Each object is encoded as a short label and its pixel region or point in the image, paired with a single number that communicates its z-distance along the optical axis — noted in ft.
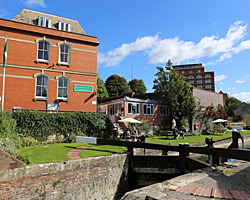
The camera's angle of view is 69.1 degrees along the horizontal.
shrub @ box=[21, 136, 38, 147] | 38.05
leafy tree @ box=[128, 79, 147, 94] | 175.70
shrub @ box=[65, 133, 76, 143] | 44.83
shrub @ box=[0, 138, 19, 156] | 23.08
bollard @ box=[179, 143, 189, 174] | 25.70
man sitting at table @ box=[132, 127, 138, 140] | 51.94
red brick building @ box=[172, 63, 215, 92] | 257.36
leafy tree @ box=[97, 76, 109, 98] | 131.95
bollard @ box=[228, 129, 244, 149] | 20.27
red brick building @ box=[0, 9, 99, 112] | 53.88
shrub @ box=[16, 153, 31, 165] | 20.72
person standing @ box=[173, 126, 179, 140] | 62.34
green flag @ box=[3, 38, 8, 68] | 48.33
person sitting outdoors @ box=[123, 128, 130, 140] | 49.53
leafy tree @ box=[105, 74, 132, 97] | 157.89
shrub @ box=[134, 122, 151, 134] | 71.82
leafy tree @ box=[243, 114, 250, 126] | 117.13
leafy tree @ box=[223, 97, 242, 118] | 193.20
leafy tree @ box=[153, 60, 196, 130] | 81.87
